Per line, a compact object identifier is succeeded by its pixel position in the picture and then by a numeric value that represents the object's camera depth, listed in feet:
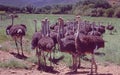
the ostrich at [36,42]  40.83
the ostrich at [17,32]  46.93
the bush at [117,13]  147.42
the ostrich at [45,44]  37.83
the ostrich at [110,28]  88.08
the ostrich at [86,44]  37.63
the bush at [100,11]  155.17
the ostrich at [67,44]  38.40
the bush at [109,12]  150.93
